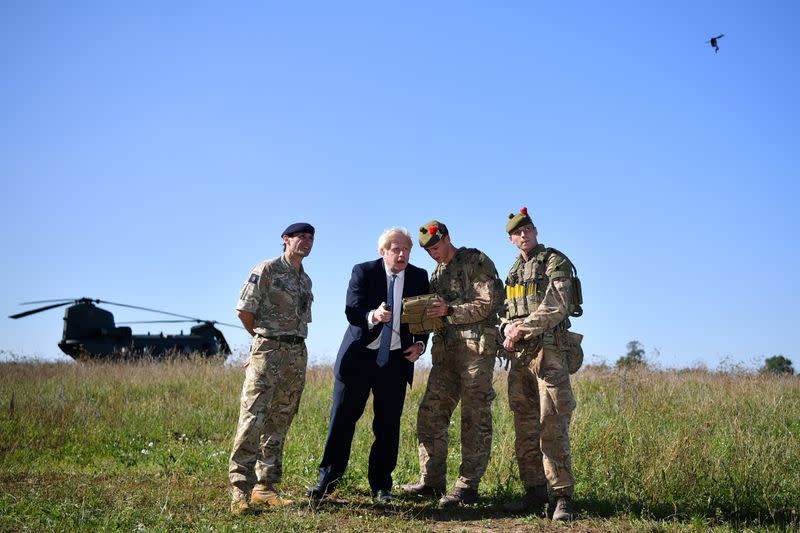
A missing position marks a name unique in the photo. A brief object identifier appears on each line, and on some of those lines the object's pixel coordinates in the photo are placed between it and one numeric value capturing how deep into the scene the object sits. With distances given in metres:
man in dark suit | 6.47
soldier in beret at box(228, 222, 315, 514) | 6.08
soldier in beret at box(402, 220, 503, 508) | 6.33
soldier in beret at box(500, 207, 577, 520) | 5.91
